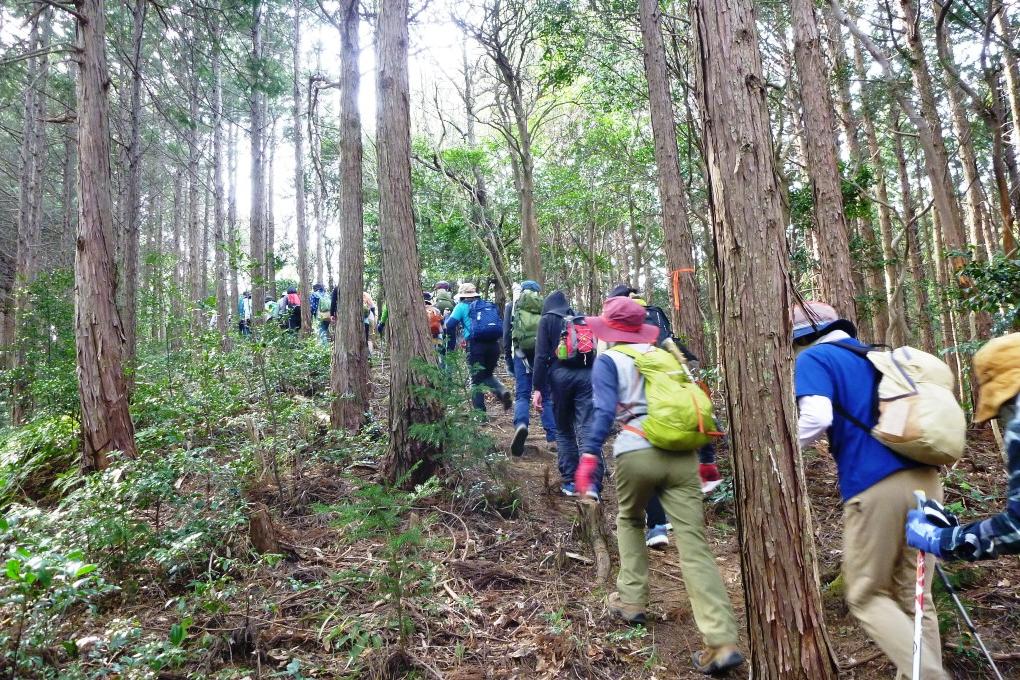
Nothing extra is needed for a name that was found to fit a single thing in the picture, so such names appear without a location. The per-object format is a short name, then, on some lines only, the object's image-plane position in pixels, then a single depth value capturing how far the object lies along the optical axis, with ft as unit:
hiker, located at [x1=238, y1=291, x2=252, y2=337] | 47.73
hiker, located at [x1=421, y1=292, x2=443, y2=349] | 35.53
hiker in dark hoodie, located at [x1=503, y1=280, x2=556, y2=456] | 24.40
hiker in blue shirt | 9.05
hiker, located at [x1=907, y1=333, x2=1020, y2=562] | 7.24
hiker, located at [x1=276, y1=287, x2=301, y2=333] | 49.69
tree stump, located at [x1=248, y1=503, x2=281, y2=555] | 15.72
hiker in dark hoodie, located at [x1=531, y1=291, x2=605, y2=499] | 19.06
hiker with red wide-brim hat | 11.08
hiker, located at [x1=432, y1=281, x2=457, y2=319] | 37.47
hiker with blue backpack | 27.43
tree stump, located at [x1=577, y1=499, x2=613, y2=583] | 14.84
